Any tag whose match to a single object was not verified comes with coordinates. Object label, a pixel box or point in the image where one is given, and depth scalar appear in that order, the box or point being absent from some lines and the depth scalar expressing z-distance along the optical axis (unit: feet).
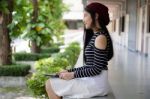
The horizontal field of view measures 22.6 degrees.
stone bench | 12.09
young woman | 11.76
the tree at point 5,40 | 35.27
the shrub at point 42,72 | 17.84
